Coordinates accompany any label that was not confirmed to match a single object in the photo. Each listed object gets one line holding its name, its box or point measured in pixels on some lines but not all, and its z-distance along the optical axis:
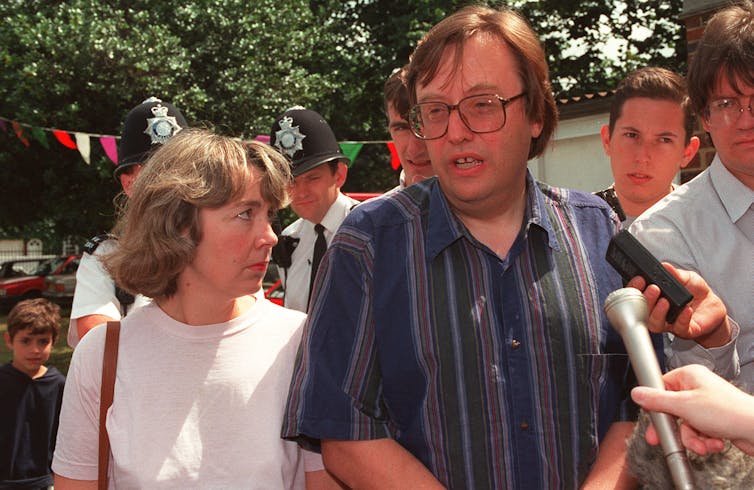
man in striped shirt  1.75
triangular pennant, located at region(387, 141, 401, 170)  10.38
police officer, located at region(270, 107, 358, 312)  3.79
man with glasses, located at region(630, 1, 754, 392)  2.02
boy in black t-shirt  4.76
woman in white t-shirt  2.10
